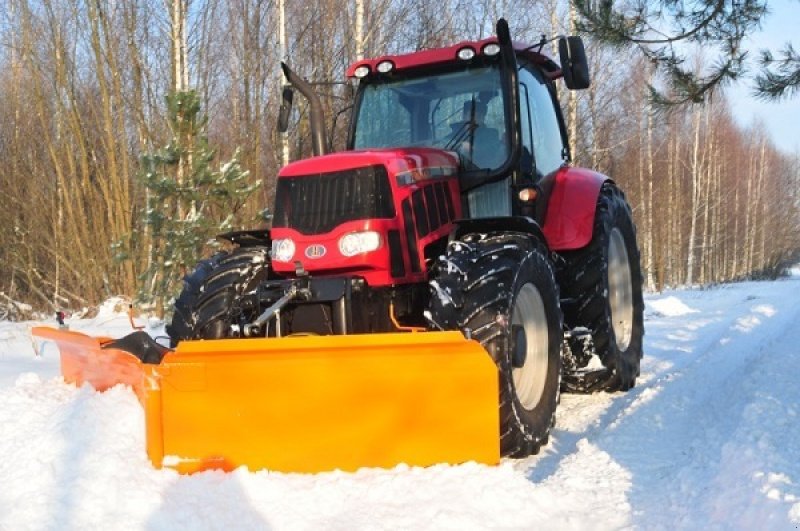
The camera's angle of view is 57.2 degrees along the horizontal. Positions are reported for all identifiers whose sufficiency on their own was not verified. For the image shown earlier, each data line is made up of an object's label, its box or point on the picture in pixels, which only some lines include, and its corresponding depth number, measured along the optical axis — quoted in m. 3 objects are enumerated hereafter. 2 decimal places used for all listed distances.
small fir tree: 9.61
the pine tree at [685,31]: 6.61
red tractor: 3.62
